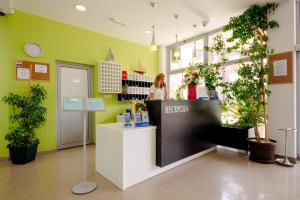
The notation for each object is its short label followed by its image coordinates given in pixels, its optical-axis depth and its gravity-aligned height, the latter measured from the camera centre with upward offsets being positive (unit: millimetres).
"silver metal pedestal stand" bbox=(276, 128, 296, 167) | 3086 -1158
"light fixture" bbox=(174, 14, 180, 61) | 3911 +1112
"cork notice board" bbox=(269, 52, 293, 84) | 3346 +662
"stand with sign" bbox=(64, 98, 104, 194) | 2215 -93
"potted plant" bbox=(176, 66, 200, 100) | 3589 +372
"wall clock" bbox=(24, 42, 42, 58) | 3742 +1166
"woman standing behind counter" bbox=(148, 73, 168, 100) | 3522 +246
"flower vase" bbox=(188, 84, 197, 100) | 3599 +179
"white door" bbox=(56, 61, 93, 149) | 4266 +172
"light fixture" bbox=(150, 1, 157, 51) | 3433 +1244
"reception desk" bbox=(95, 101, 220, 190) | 2359 -695
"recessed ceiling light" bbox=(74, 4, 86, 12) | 3508 +1977
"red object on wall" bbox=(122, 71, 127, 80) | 5102 +773
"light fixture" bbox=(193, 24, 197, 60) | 4333 +1196
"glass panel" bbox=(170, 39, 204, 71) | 5281 +1570
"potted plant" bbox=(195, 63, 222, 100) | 3922 +547
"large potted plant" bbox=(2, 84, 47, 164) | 3221 -454
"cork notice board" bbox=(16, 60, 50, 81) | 3641 +679
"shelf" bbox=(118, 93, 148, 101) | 5133 +113
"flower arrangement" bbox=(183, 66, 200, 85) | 3579 +485
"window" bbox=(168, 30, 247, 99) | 4500 +1247
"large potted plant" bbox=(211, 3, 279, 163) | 3301 +451
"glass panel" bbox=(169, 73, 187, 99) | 6117 +685
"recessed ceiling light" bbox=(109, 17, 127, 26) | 4102 +1988
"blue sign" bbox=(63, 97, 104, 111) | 2200 -51
